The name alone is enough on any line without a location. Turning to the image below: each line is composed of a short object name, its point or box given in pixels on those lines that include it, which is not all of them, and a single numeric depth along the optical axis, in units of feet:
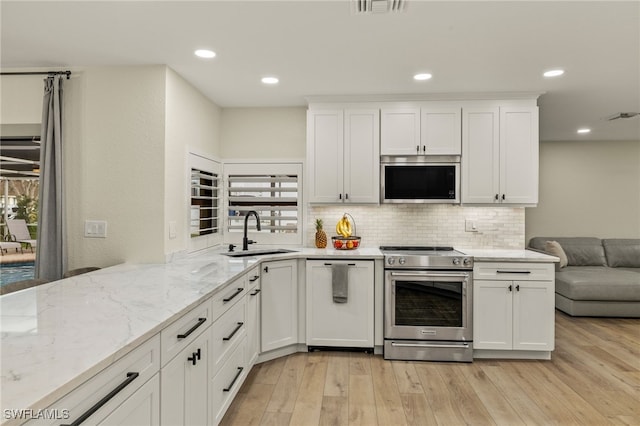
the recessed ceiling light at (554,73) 10.05
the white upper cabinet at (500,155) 12.05
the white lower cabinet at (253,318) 9.69
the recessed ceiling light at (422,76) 10.35
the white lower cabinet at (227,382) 7.09
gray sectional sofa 15.48
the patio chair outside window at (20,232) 10.23
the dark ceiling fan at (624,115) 14.76
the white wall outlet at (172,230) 10.03
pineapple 13.03
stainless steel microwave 12.30
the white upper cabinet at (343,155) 12.48
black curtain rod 9.82
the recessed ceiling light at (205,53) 8.86
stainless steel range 11.23
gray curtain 9.46
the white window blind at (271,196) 13.78
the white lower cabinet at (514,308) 11.18
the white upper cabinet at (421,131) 12.25
